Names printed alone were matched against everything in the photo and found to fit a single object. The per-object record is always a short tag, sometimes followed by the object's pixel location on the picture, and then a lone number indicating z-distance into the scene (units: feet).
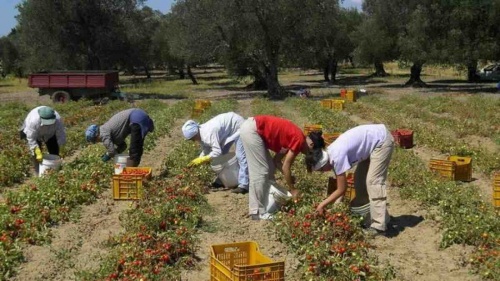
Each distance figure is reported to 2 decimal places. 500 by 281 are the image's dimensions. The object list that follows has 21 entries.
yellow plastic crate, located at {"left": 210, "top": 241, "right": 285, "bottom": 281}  15.84
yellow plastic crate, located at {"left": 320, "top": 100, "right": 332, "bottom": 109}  77.15
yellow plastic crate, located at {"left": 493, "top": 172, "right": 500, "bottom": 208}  26.99
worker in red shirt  24.71
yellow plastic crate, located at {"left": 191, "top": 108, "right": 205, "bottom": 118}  71.04
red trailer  94.07
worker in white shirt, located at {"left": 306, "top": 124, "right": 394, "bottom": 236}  22.76
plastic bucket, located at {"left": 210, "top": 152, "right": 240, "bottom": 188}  31.01
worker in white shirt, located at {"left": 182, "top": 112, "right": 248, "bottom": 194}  28.89
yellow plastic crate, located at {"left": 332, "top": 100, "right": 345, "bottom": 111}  76.17
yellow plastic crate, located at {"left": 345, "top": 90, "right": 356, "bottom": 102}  87.92
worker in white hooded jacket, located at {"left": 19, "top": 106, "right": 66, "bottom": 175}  32.76
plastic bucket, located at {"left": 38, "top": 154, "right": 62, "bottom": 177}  34.14
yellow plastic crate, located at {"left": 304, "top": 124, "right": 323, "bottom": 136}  47.25
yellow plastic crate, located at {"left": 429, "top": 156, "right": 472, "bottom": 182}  33.40
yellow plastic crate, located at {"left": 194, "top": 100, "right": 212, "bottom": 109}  75.25
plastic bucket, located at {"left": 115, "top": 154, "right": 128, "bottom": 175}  32.58
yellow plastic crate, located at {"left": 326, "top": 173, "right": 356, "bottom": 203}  26.96
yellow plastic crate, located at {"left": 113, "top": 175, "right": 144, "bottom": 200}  29.78
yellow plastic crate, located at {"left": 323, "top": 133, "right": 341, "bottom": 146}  43.37
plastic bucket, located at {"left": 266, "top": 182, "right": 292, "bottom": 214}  26.02
